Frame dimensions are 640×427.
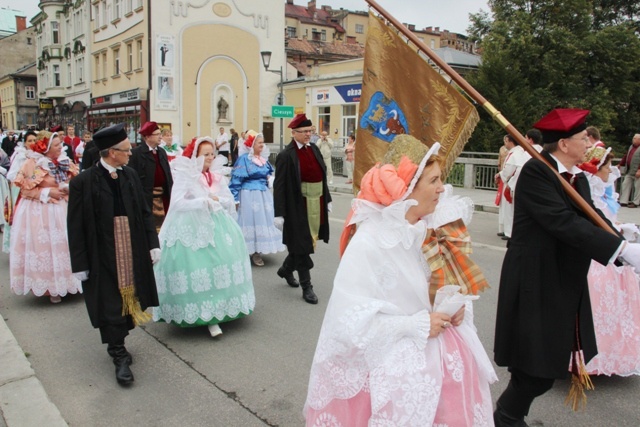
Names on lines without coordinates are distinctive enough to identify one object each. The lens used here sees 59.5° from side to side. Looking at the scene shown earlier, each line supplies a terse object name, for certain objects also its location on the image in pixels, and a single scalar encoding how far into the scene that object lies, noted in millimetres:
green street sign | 20422
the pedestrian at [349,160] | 18441
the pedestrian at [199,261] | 4945
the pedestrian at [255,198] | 8023
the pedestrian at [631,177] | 13320
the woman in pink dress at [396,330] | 2111
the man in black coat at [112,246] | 4152
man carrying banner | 2828
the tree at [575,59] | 24000
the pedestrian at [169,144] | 8792
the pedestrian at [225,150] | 23703
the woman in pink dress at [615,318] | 3873
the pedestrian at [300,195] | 6047
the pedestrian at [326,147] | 19344
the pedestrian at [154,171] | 6324
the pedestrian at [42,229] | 6109
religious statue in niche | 35212
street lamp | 22595
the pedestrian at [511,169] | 8642
